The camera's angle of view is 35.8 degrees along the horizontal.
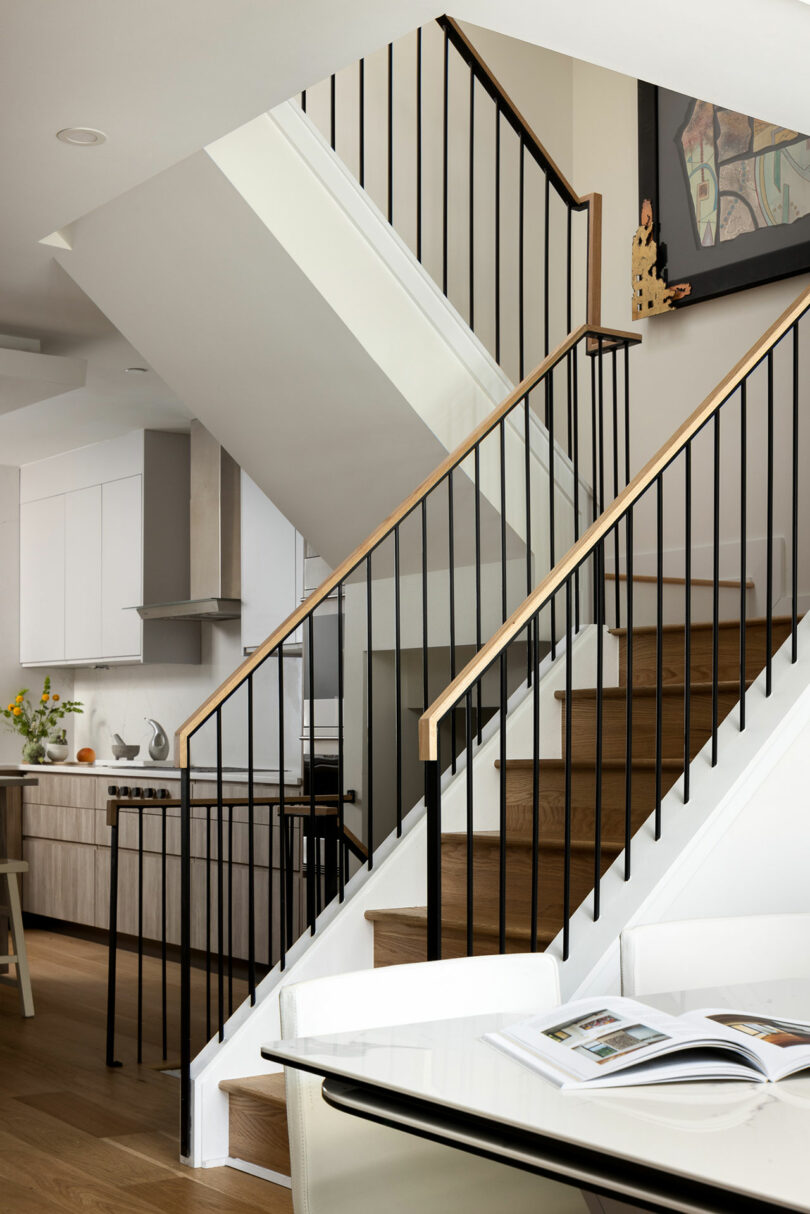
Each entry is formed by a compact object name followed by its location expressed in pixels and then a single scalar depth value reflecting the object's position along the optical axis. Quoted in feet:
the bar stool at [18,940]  16.69
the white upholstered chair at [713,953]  6.87
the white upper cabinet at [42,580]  26.35
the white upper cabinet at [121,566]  24.16
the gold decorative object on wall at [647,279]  17.62
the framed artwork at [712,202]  15.96
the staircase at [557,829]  10.30
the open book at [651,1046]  4.46
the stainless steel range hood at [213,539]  22.67
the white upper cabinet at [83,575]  25.31
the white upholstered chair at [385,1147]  5.83
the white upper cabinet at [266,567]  20.97
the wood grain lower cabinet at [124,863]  18.94
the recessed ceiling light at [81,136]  10.76
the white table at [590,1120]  3.63
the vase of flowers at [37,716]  26.08
